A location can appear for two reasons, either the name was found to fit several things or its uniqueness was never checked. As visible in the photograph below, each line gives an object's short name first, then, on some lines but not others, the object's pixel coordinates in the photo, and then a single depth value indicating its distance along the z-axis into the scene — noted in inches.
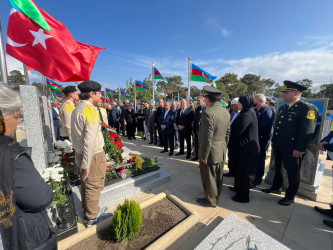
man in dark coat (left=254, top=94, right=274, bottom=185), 150.6
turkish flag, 105.0
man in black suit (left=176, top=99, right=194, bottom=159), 224.7
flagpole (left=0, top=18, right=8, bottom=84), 90.1
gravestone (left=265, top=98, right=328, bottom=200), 130.8
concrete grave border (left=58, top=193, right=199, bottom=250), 74.5
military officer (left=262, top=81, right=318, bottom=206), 110.9
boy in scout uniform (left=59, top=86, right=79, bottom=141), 145.9
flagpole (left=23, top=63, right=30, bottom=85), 119.3
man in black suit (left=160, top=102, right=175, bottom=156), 241.2
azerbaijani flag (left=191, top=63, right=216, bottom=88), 278.2
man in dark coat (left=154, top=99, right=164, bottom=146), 278.0
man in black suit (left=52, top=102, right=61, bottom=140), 310.0
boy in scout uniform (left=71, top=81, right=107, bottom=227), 87.0
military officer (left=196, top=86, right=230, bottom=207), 107.7
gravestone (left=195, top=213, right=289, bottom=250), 71.7
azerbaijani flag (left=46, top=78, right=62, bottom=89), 406.1
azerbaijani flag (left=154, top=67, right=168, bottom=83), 380.8
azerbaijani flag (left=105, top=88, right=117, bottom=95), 647.8
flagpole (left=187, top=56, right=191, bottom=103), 296.2
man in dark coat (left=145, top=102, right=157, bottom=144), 303.7
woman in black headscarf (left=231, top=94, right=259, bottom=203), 117.6
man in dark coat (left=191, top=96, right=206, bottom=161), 207.2
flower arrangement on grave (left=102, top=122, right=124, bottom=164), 155.4
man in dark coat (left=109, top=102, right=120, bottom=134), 390.6
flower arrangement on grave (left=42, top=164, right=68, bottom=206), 96.3
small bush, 77.6
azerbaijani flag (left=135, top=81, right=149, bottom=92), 414.0
